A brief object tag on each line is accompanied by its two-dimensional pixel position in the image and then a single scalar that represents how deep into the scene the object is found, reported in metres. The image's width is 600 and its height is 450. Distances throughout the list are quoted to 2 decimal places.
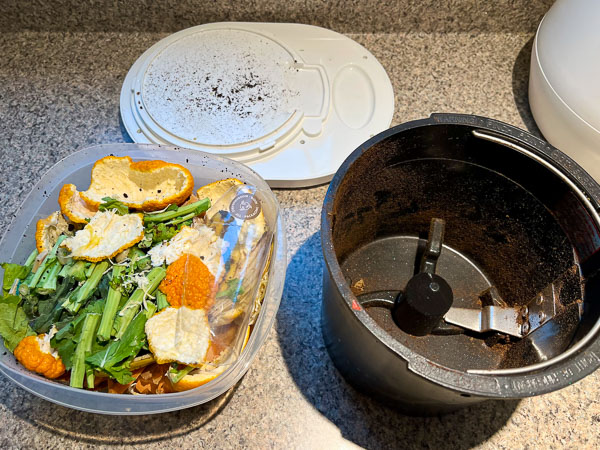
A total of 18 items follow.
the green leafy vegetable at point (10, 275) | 0.54
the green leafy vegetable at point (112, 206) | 0.58
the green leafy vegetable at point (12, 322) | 0.51
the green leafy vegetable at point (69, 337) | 0.51
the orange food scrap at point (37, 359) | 0.50
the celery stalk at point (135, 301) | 0.52
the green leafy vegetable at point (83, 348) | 0.49
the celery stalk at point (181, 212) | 0.59
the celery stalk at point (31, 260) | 0.56
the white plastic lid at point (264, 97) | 0.70
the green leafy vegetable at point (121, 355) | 0.49
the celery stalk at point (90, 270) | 0.55
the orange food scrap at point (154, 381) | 0.51
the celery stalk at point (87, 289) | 0.53
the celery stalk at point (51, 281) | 0.54
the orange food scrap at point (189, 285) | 0.53
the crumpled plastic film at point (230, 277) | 0.52
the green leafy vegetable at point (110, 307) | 0.51
